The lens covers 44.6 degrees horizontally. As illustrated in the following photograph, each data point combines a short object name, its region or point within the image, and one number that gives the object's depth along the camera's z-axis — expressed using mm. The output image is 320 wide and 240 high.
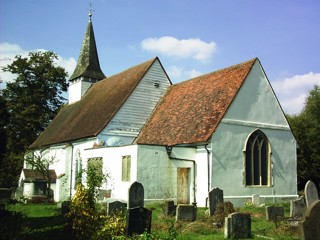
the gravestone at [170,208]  16947
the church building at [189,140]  21688
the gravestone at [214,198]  17188
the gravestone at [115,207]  15038
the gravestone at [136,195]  14672
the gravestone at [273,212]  15914
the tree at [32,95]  46894
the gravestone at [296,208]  16641
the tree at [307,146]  33875
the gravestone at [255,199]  21609
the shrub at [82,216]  12685
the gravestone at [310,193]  16781
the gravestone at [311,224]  9289
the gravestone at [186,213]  15570
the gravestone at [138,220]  12656
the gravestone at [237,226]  12500
